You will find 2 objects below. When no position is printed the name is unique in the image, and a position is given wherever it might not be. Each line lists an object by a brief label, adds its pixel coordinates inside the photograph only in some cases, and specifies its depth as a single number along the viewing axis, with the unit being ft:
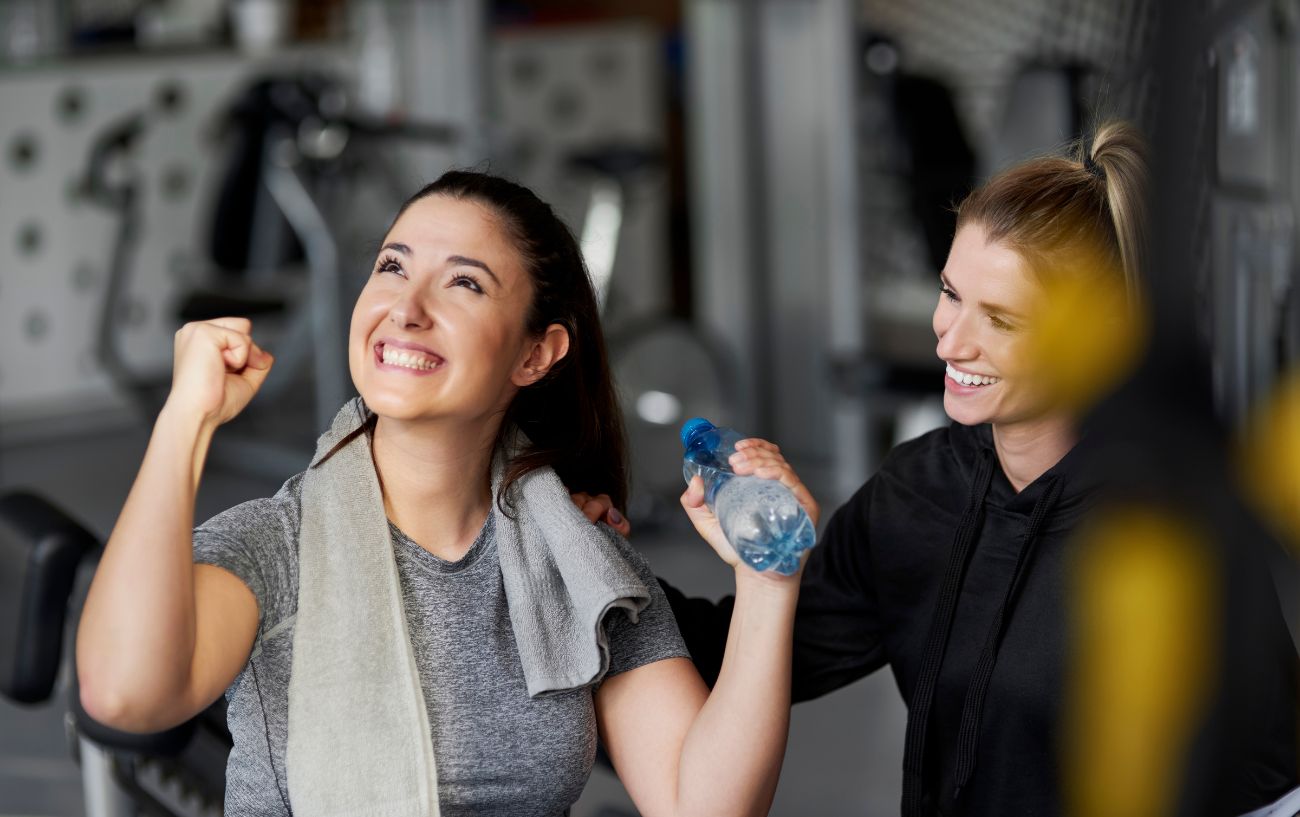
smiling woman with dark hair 7.65
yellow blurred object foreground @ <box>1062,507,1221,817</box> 3.88
